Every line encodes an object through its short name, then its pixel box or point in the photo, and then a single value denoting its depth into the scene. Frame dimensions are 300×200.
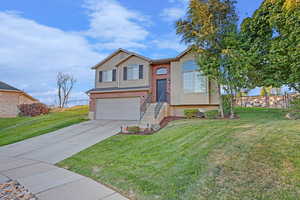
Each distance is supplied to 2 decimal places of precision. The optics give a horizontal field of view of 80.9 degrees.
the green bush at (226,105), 12.96
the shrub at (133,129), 10.86
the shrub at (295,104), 10.20
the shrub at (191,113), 13.39
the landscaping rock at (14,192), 3.96
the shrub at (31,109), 21.97
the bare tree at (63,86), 36.47
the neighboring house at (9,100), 21.36
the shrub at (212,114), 12.41
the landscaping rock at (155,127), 11.29
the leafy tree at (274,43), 9.02
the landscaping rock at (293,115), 9.79
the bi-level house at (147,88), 14.02
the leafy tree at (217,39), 11.46
